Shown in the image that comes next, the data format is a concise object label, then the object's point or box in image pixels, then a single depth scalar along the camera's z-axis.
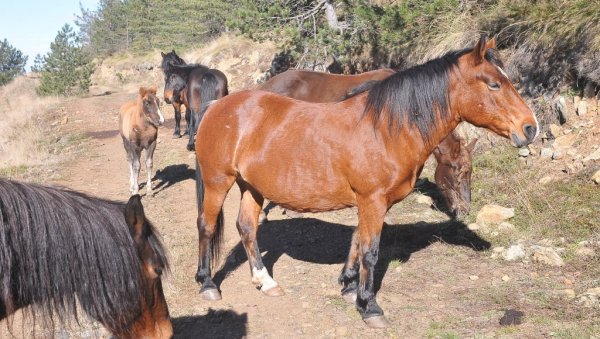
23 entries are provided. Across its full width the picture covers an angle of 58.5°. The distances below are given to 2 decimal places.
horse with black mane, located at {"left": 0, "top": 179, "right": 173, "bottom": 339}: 2.42
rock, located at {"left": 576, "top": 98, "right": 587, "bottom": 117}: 7.11
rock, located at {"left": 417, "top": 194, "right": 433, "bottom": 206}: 7.38
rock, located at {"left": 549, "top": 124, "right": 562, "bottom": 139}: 7.25
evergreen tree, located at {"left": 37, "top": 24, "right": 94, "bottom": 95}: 27.19
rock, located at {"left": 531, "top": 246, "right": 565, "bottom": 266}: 4.91
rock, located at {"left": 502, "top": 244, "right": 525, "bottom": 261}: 5.17
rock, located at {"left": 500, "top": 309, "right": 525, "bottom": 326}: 3.95
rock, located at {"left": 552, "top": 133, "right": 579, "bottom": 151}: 6.96
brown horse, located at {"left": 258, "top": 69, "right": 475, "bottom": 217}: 6.51
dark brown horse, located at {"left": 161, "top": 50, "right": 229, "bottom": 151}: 11.40
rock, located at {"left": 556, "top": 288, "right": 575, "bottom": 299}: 4.30
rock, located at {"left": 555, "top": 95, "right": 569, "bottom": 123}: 7.27
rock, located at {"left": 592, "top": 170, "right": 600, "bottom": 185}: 5.95
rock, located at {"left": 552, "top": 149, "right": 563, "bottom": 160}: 6.89
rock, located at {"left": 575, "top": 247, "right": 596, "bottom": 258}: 4.87
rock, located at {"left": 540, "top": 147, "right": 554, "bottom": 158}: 7.06
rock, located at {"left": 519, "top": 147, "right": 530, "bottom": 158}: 7.45
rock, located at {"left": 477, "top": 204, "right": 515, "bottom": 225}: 6.07
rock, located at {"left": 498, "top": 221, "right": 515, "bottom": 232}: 5.85
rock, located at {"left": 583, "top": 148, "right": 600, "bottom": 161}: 6.33
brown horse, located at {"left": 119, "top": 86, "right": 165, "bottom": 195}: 8.77
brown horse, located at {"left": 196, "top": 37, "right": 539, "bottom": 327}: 3.96
